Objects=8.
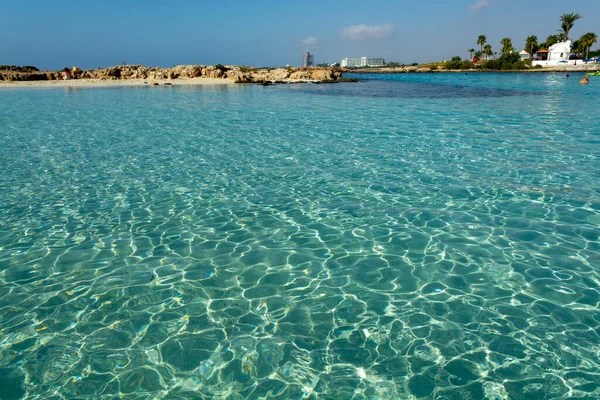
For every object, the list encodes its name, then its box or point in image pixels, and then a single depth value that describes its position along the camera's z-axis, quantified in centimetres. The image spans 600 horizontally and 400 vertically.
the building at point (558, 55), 10925
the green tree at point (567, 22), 10791
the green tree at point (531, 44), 12731
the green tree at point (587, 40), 10812
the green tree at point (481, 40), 13938
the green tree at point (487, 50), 13877
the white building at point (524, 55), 13225
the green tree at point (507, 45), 13155
